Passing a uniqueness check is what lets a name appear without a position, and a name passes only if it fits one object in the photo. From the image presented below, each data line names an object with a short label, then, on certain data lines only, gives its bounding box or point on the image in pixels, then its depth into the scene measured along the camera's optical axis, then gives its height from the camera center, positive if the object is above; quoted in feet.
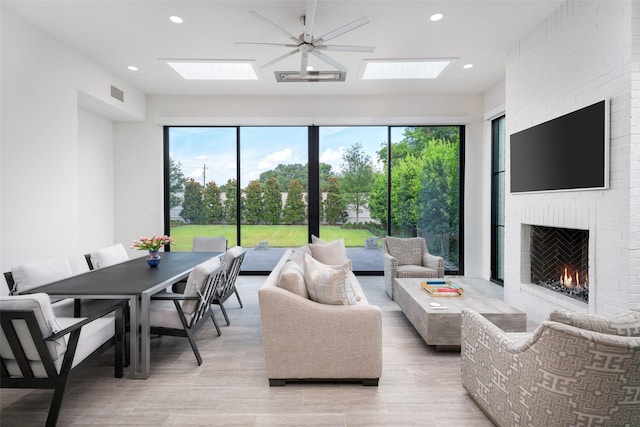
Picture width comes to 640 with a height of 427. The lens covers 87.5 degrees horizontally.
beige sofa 7.77 -3.02
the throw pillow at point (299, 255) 12.01 -1.81
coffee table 9.45 -3.15
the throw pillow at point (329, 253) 14.84 -2.03
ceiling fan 9.36 +5.30
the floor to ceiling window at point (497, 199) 18.45 +0.48
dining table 8.31 -2.10
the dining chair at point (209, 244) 16.33 -1.80
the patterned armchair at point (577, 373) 4.53 -2.40
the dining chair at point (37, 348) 6.05 -2.70
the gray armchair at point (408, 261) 15.21 -2.58
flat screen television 9.12 +1.74
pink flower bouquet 11.68 -1.29
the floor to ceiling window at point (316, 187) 20.17 +1.24
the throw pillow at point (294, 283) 8.19 -1.86
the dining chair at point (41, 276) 9.28 -2.02
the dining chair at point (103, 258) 12.15 -1.89
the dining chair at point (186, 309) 8.90 -2.78
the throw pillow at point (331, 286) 8.07 -1.93
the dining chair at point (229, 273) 11.55 -2.45
